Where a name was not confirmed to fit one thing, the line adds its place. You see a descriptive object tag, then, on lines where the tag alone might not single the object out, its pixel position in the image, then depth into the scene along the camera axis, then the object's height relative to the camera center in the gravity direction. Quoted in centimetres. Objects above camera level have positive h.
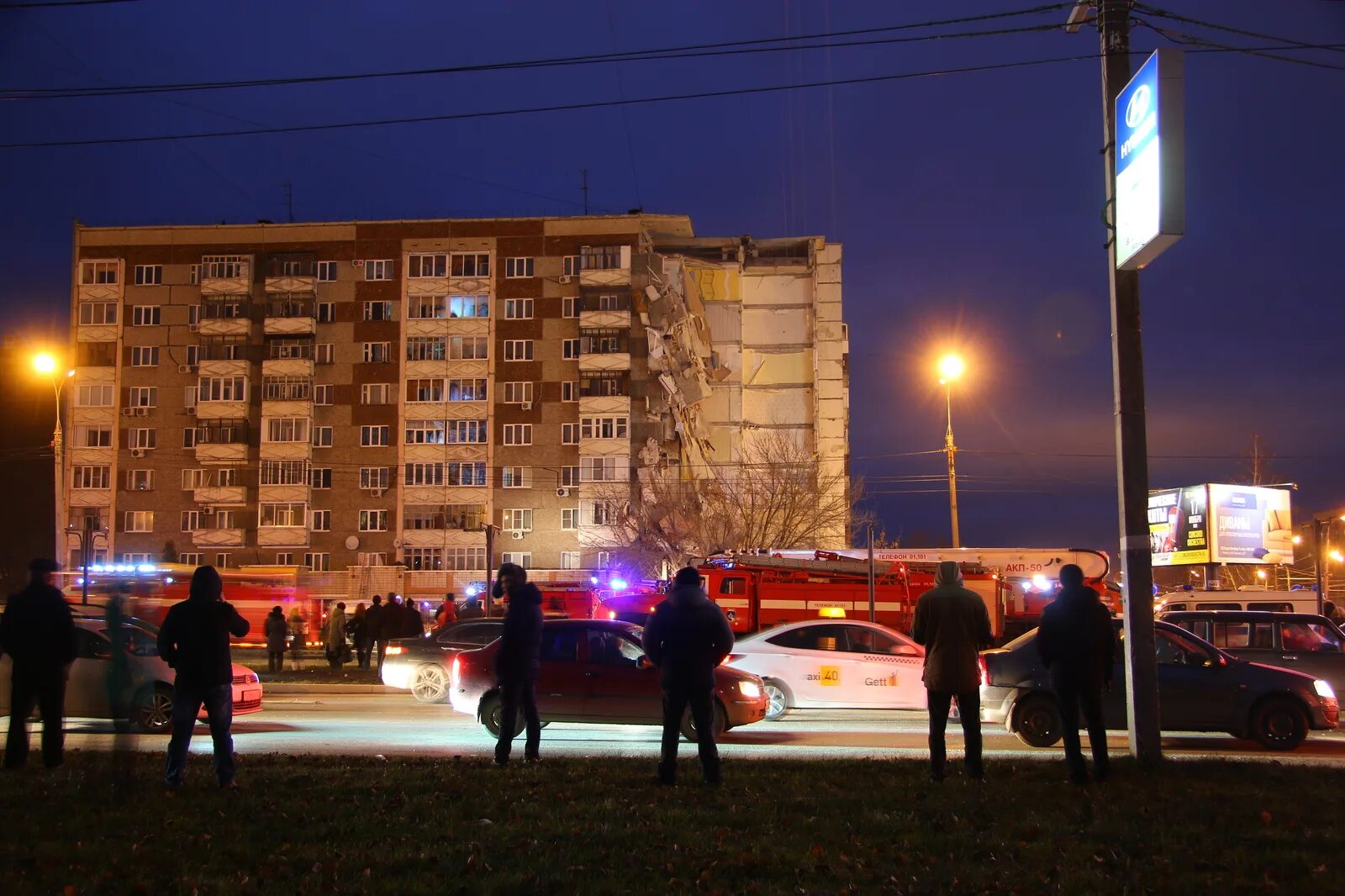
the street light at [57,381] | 3225 +458
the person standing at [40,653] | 1048 -97
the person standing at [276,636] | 2897 -230
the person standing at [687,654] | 963 -95
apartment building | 7125 +944
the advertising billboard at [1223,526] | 4891 +32
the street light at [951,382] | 3681 +481
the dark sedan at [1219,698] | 1453 -200
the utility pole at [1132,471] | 1088 +59
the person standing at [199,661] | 928 -93
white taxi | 1798 -204
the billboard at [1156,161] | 1030 +326
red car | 1467 -178
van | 2878 -165
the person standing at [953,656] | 1006 -101
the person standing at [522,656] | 1099 -107
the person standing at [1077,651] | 1008 -98
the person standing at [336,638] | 2975 -241
